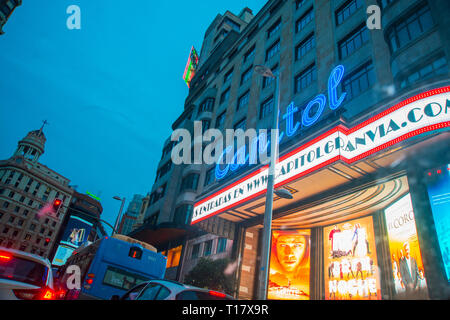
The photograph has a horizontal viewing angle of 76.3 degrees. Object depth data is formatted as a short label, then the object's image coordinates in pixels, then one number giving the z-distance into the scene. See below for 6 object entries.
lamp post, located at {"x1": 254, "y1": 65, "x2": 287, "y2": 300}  8.52
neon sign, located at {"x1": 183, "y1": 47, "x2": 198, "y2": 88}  57.50
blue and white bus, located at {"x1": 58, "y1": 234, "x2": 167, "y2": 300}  12.68
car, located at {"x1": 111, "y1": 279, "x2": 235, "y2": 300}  5.40
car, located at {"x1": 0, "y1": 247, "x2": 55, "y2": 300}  5.42
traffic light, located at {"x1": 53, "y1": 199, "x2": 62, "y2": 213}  20.68
